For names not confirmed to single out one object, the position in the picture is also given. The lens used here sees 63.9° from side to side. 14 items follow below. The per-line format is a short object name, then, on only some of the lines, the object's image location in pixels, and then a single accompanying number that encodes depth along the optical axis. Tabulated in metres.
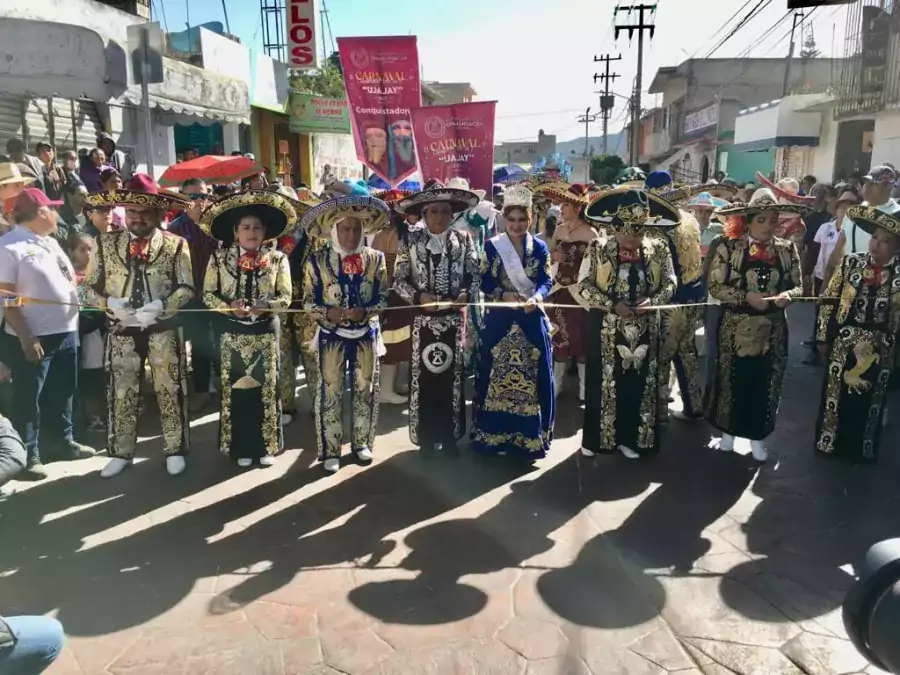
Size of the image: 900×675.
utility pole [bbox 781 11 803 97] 32.81
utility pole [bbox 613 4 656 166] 32.91
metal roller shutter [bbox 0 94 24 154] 9.47
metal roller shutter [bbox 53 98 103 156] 10.62
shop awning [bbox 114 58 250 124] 10.30
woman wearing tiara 5.03
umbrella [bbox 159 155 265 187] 8.08
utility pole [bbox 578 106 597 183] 68.44
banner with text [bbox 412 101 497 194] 6.93
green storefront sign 20.30
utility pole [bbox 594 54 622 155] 48.50
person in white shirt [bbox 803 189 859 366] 8.15
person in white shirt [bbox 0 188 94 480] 4.64
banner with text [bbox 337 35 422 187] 7.55
